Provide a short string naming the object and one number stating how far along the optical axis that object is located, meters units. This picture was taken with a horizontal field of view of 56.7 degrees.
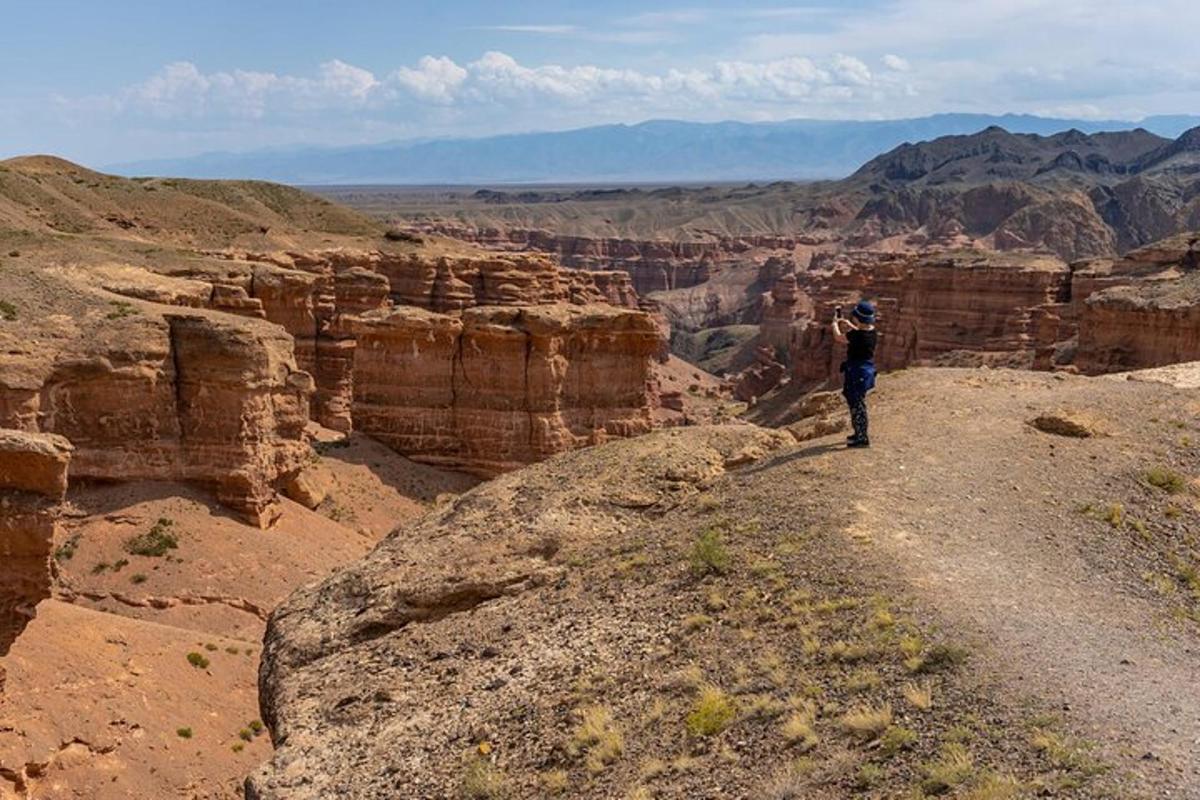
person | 14.67
